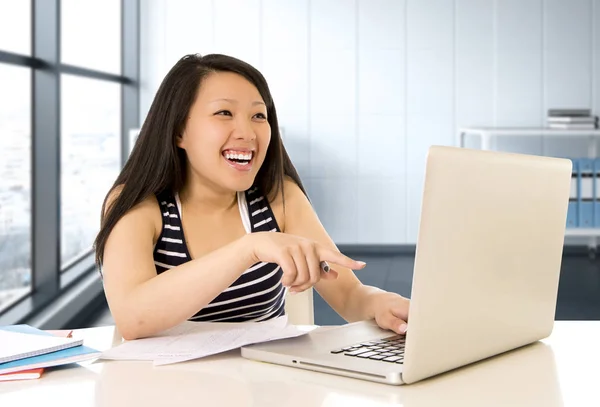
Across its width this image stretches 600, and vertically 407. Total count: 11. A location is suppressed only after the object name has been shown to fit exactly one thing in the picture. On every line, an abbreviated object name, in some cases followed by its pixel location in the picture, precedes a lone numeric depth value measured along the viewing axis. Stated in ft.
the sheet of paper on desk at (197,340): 3.78
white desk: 3.17
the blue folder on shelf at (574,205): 15.80
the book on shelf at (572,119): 16.52
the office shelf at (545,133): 15.83
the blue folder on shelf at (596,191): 15.72
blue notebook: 3.56
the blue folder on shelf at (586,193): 15.72
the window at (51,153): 10.87
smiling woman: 4.58
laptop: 3.15
